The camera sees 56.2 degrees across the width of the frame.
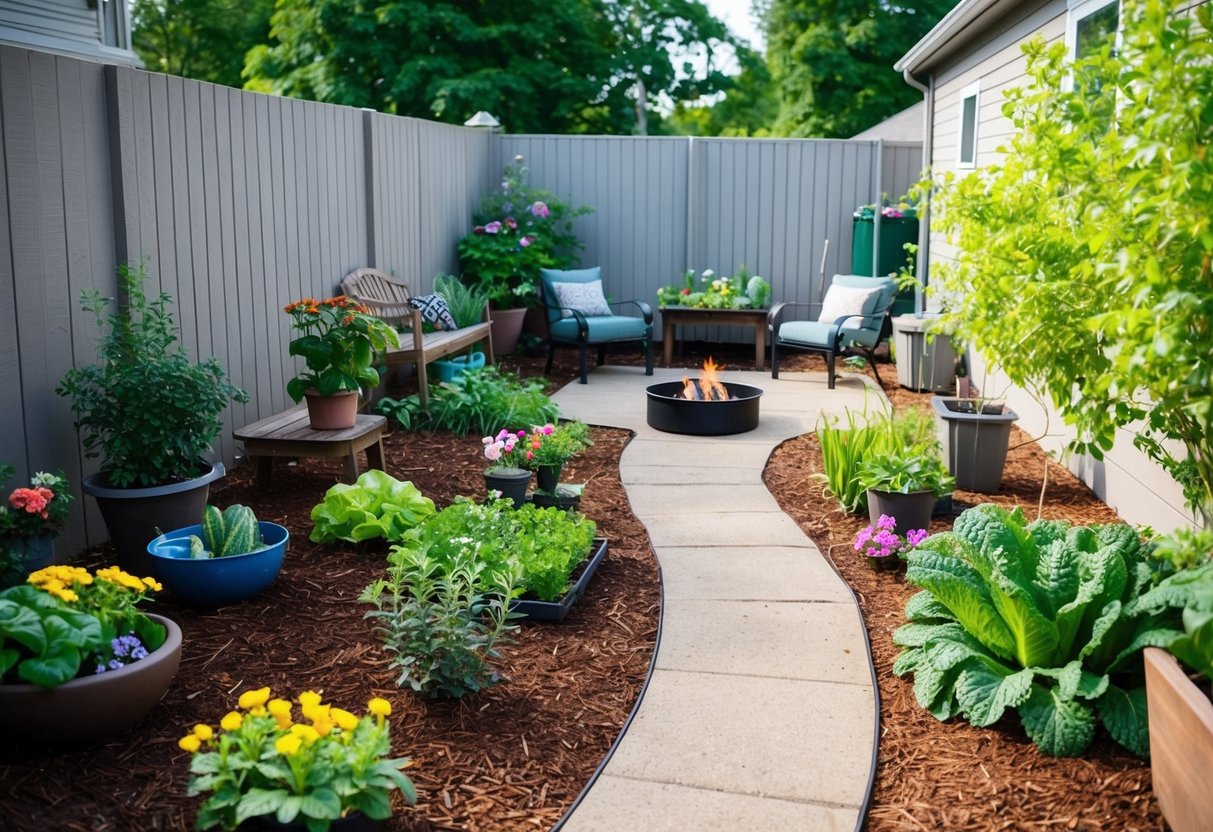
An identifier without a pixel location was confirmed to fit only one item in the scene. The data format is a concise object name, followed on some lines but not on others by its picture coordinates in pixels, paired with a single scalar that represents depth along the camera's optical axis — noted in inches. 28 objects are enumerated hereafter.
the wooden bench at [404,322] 274.5
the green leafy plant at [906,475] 186.1
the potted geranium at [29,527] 138.3
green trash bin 389.7
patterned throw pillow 312.3
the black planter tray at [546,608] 150.9
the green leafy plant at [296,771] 91.0
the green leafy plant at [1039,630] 117.6
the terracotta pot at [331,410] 210.2
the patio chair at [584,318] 352.5
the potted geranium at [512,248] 375.9
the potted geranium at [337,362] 209.9
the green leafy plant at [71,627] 105.7
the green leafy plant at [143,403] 163.8
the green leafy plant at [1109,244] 96.2
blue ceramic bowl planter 147.2
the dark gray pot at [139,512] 161.0
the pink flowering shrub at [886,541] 172.7
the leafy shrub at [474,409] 264.7
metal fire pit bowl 269.6
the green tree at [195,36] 1055.6
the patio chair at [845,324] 340.5
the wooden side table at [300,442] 203.3
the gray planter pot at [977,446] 217.6
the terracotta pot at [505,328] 376.5
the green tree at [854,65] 945.5
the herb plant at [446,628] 125.4
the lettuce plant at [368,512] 175.0
